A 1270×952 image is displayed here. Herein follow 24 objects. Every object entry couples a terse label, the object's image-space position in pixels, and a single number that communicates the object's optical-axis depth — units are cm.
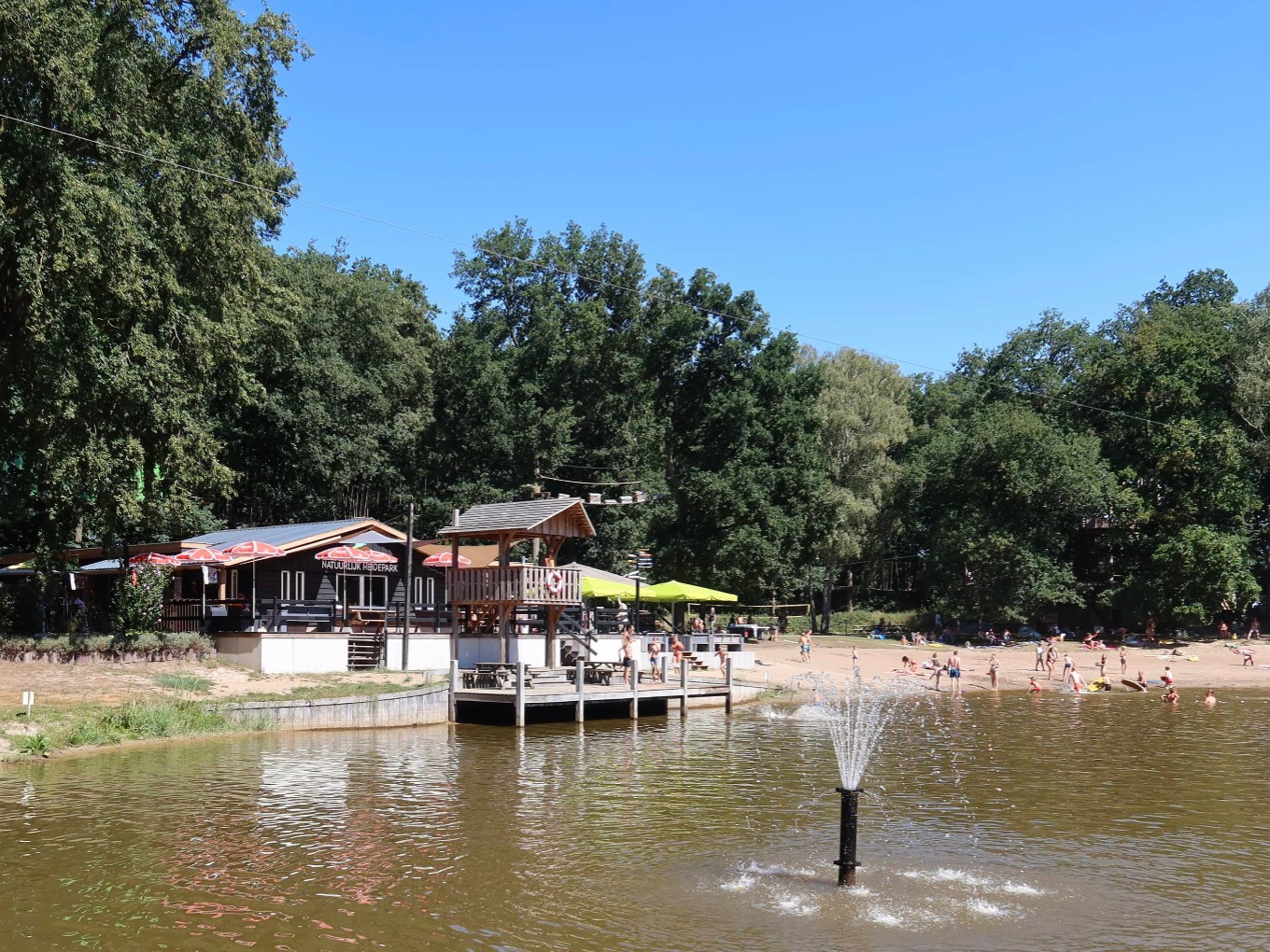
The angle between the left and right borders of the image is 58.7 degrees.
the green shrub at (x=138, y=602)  3038
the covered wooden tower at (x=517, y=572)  3189
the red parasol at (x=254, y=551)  3238
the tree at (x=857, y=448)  6412
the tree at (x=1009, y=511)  5994
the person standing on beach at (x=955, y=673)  4241
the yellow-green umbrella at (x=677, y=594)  4259
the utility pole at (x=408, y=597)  3170
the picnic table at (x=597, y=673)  3222
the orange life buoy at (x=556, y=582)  3228
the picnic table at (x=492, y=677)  2958
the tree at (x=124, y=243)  2616
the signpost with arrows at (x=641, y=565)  4006
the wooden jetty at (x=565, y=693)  2878
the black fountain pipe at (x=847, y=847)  1337
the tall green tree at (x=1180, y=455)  5712
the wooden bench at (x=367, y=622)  3465
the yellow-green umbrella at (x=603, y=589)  4234
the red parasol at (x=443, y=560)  3612
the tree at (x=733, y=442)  5741
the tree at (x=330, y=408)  4988
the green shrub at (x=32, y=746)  2177
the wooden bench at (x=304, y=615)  3250
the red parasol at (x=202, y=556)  3120
